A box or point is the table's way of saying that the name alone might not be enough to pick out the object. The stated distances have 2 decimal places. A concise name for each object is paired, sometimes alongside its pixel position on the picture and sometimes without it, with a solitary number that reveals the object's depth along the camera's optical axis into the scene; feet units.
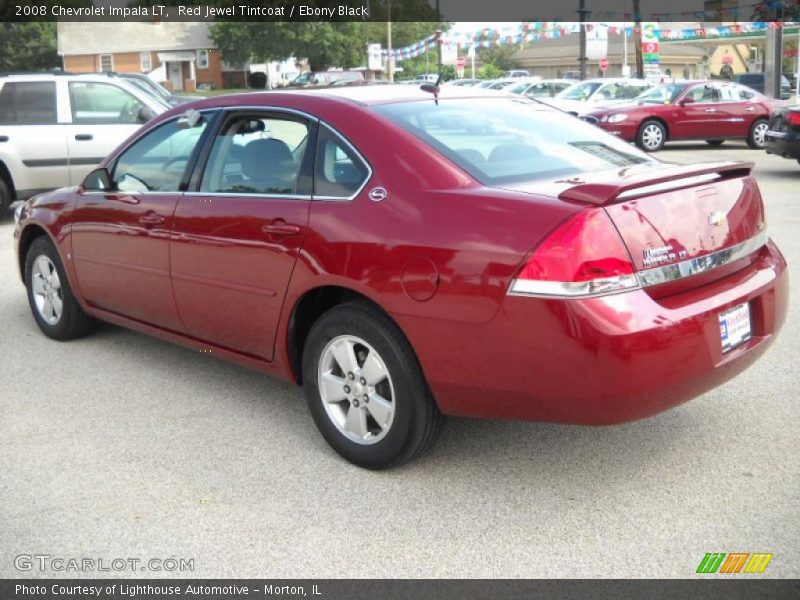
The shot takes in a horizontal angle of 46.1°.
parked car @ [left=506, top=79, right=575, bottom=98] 90.17
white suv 37.06
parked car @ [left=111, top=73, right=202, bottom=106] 60.90
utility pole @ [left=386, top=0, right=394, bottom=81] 164.82
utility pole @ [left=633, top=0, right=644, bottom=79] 129.70
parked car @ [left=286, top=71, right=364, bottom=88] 153.71
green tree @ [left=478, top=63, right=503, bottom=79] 280.51
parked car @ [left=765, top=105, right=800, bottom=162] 45.03
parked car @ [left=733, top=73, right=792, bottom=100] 127.34
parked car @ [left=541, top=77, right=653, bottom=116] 75.47
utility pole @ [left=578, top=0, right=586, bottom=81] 131.64
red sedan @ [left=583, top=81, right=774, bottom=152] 63.82
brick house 249.96
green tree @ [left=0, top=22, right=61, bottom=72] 236.22
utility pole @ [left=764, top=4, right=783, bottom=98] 90.79
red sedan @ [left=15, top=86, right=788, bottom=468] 10.83
